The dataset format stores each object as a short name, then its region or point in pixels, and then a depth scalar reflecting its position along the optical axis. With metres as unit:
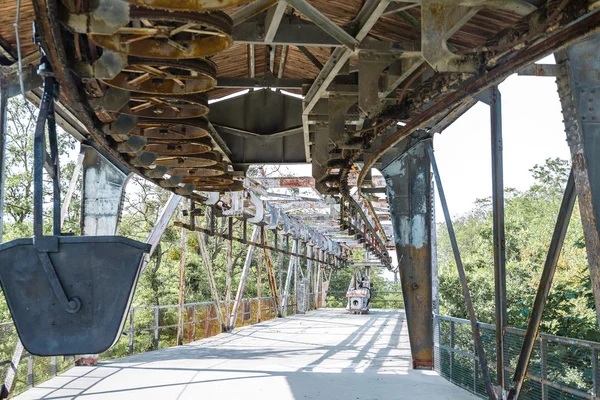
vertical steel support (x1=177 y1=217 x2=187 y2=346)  17.41
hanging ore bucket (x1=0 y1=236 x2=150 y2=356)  3.56
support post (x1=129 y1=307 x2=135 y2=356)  14.14
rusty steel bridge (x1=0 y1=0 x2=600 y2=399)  3.60
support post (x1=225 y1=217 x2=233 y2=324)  21.50
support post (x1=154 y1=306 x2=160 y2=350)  15.24
